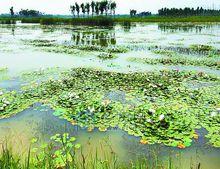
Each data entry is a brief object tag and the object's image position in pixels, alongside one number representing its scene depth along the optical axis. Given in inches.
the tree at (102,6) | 3295.3
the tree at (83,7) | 3567.9
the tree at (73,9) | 3737.7
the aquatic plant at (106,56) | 605.6
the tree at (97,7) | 3356.3
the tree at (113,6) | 3451.0
